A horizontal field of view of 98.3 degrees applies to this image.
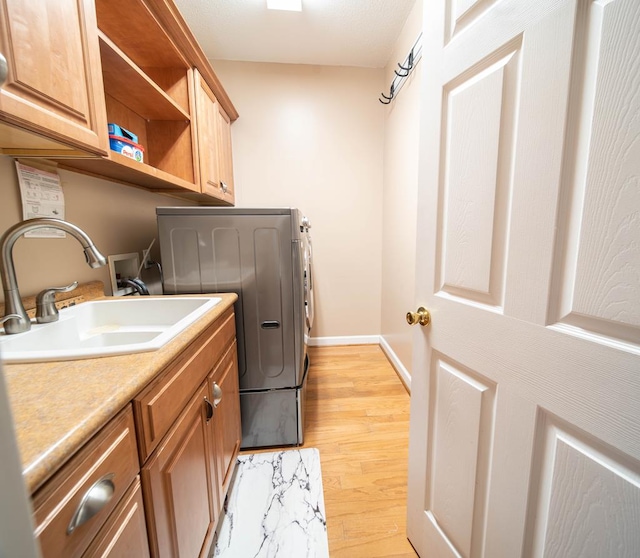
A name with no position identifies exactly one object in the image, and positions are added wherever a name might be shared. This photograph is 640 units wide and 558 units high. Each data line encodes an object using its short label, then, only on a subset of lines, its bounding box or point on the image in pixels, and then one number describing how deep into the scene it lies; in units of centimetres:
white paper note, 97
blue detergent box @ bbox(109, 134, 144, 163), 107
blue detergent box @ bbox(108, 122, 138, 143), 108
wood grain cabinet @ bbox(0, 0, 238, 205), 67
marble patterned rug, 108
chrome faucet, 77
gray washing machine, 137
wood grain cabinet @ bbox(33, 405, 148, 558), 39
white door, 45
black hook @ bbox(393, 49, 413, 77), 184
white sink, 67
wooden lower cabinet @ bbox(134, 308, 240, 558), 64
